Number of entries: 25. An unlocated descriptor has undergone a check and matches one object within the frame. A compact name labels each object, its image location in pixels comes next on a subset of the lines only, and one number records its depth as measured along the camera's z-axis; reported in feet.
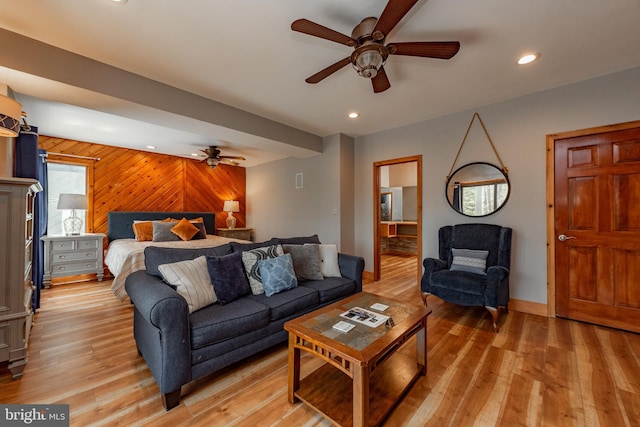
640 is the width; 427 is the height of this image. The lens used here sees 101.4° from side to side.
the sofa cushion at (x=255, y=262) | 7.85
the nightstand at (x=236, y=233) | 20.15
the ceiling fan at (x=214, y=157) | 16.08
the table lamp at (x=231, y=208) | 20.42
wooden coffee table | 4.45
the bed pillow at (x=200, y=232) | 16.34
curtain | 8.57
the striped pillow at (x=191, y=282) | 6.41
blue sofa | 5.23
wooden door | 8.51
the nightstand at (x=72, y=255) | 13.24
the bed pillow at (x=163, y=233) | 14.82
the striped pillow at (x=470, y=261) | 9.90
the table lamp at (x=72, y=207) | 13.52
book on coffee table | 5.73
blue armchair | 8.73
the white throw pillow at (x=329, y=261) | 9.84
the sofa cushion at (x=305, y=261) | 9.22
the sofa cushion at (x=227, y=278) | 7.07
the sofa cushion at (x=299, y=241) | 9.93
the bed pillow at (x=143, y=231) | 15.05
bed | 11.14
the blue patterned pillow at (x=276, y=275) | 7.83
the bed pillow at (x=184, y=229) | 15.47
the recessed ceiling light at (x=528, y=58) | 7.70
